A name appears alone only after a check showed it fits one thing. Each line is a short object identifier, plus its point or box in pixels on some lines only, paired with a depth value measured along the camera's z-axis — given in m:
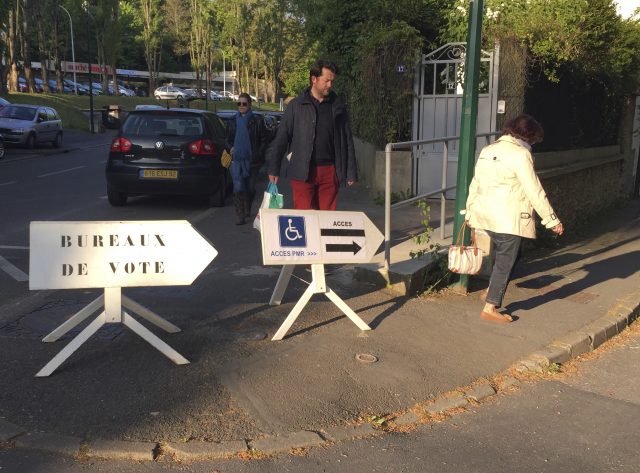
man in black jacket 5.85
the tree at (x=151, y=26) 65.50
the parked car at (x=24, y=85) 62.84
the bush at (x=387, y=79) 11.40
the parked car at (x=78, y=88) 70.49
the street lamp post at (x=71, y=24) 64.16
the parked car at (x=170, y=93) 68.72
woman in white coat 5.27
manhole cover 4.65
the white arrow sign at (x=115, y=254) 4.23
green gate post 5.99
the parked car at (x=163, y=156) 10.35
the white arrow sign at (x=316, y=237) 4.76
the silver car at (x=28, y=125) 23.02
